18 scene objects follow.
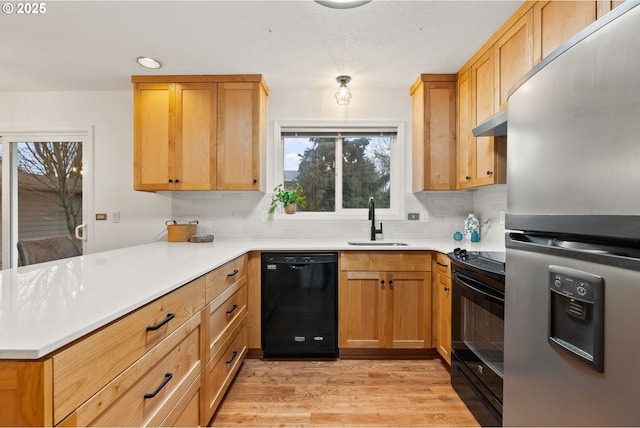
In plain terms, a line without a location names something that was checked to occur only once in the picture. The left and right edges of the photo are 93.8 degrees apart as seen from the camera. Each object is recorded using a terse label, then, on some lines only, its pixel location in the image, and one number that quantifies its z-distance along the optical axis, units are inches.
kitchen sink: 108.6
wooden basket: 112.3
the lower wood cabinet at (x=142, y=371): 25.1
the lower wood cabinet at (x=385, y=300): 97.7
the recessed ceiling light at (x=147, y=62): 96.2
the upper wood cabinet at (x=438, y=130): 109.0
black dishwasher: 97.5
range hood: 69.3
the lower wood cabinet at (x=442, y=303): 86.7
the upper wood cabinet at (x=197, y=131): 107.9
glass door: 122.0
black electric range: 58.1
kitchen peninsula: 25.1
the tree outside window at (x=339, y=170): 126.0
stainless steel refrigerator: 22.8
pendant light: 109.7
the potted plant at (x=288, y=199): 118.3
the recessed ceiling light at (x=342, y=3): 69.2
